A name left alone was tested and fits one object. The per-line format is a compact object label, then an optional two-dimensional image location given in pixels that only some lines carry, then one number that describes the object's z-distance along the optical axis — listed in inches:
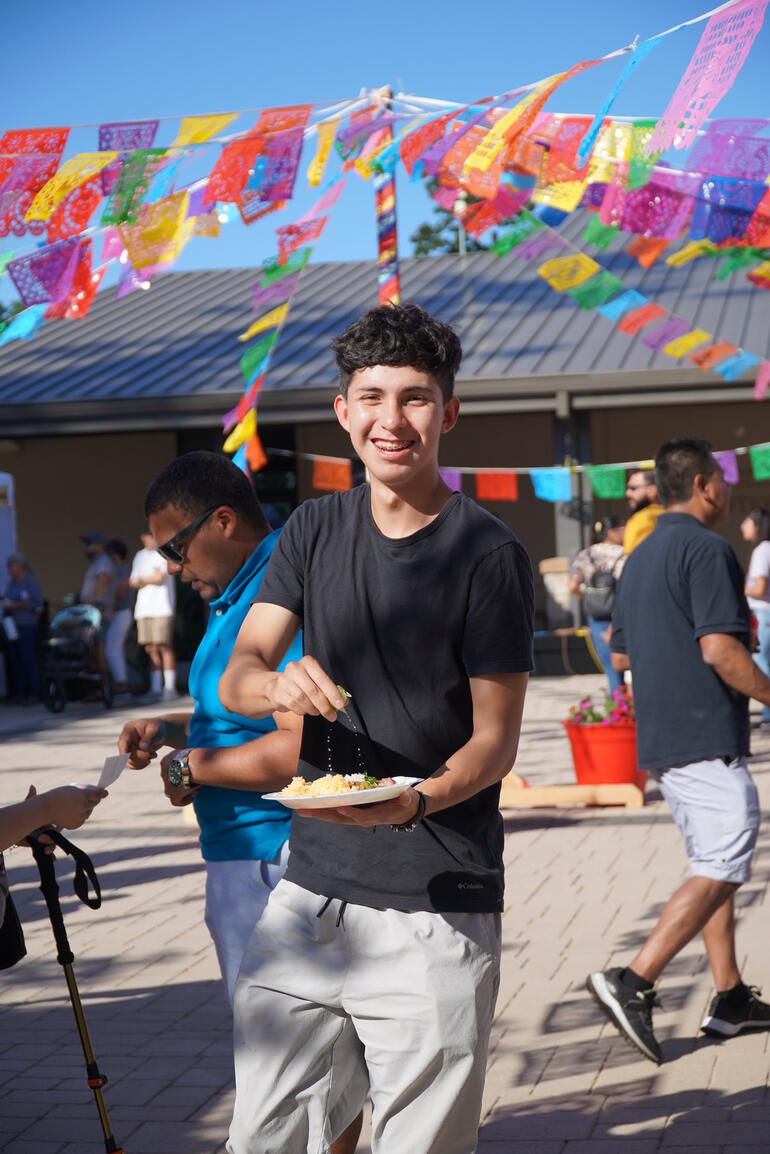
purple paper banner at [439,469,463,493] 536.8
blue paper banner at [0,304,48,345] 279.4
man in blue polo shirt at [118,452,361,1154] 113.0
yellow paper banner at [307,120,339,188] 286.8
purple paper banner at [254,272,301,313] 351.9
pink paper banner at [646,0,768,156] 169.2
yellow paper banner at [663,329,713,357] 415.8
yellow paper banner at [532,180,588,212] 310.8
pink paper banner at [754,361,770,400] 365.7
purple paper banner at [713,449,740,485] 498.5
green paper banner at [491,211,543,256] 374.6
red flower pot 341.4
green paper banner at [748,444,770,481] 503.2
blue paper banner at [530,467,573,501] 568.4
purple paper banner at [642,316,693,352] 423.8
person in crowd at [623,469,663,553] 368.2
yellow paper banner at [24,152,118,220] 254.2
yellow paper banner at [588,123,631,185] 257.9
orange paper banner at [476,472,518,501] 627.8
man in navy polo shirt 177.0
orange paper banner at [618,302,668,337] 401.5
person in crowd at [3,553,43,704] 644.1
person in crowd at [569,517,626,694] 446.0
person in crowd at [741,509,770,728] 445.1
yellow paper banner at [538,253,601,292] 381.7
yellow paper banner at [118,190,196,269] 272.3
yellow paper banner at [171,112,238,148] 261.0
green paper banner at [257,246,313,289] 341.4
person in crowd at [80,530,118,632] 629.3
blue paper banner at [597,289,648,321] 394.0
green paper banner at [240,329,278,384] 361.4
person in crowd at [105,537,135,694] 634.8
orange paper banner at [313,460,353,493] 619.5
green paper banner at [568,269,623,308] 384.8
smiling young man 95.8
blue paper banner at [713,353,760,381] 410.0
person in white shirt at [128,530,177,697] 608.4
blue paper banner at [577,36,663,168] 192.2
